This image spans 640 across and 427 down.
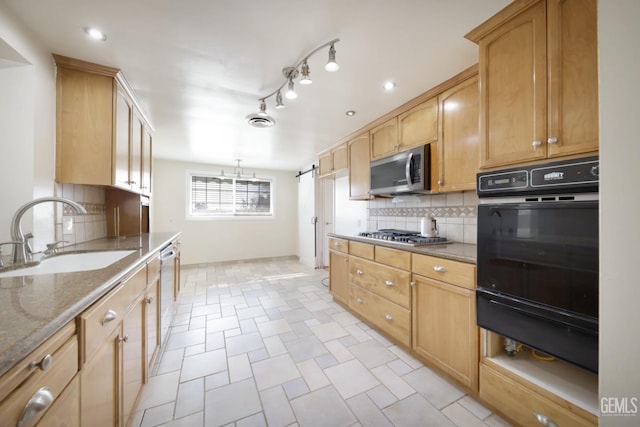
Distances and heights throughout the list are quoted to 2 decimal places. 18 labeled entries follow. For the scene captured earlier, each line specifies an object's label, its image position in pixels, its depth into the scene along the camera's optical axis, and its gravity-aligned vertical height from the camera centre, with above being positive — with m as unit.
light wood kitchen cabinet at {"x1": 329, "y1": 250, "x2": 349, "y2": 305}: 2.74 -0.76
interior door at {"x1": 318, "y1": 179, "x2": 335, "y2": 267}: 4.92 -0.04
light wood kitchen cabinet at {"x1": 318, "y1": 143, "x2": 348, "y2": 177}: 3.28 +0.81
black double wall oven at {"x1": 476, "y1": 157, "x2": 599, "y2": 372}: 0.99 -0.21
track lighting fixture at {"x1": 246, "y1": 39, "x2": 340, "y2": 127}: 1.39 +0.95
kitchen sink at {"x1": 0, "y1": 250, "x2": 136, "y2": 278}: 1.17 -0.29
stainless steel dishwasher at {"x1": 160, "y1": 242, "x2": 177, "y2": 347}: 1.95 -0.67
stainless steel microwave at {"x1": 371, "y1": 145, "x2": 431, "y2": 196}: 2.06 +0.40
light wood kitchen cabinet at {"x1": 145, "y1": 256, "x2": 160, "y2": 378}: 1.52 -0.68
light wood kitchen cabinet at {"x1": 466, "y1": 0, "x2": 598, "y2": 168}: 1.01 +0.65
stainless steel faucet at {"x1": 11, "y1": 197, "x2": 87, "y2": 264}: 1.19 -0.10
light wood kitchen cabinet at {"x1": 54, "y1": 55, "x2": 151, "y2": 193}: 1.64 +0.67
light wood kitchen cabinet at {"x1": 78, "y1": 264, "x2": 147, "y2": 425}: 0.78 -0.58
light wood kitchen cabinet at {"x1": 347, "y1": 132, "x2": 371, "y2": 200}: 2.80 +0.58
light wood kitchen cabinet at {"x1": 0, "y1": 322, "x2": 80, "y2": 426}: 0.48 -0.41
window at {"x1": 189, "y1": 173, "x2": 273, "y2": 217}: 5.03 +0.41
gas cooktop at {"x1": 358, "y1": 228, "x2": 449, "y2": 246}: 2.00 -0.22
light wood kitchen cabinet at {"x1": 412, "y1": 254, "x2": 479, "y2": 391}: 1.45 -0.70
